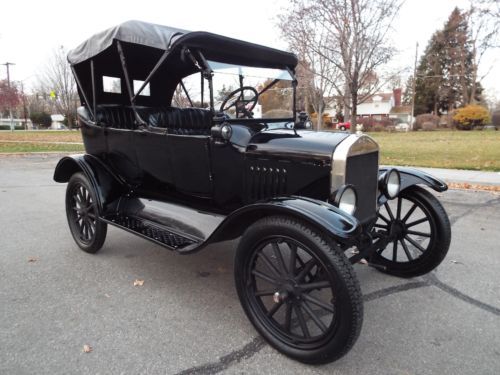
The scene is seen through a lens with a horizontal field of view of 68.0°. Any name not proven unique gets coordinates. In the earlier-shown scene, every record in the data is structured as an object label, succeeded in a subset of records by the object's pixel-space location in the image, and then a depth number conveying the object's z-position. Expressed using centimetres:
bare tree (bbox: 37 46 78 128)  3731
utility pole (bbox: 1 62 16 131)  4102
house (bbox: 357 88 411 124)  5973
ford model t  212
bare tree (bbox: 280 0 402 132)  888
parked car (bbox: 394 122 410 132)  3405
